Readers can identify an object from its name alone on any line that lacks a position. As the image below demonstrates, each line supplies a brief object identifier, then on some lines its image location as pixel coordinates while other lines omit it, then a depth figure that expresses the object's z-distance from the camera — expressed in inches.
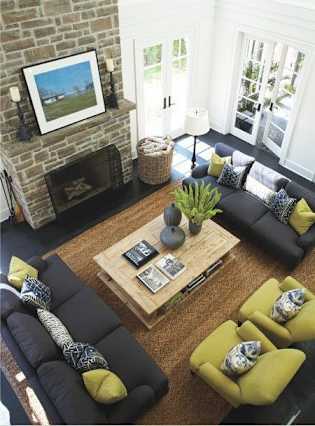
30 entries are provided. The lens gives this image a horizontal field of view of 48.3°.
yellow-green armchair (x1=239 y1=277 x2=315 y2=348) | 134.7
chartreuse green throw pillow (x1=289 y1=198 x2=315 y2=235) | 180.9
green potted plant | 167.6
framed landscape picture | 170.2
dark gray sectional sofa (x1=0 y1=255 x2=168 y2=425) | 112.4
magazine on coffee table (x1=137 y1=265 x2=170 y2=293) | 155.3
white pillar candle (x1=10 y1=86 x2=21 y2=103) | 159.6
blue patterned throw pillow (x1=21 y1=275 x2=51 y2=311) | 137.3
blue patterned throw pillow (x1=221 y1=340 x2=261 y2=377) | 121.3
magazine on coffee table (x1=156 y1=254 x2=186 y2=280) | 160.4
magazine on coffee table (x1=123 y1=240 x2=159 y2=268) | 164.2
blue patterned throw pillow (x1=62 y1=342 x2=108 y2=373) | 120.6
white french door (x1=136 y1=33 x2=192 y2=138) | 226.0
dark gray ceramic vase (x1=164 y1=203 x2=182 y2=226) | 172.2
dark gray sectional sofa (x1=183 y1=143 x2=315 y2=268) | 179.6
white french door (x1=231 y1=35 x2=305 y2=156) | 232.4
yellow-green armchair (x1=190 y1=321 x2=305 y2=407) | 112.6
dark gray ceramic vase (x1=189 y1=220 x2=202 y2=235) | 174.2
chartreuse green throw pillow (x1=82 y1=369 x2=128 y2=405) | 112.3
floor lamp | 219.8
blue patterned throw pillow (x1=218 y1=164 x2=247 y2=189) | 204.7
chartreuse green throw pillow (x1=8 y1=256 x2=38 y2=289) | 144.3
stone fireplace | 156.8
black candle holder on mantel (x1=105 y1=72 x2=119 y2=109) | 200.1
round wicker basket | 224.2
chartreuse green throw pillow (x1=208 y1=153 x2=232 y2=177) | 212.4
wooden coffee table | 153.9
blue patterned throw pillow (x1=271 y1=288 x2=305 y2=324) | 138.0
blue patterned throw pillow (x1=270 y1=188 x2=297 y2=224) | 187.6
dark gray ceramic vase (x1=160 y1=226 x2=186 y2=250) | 167.6
